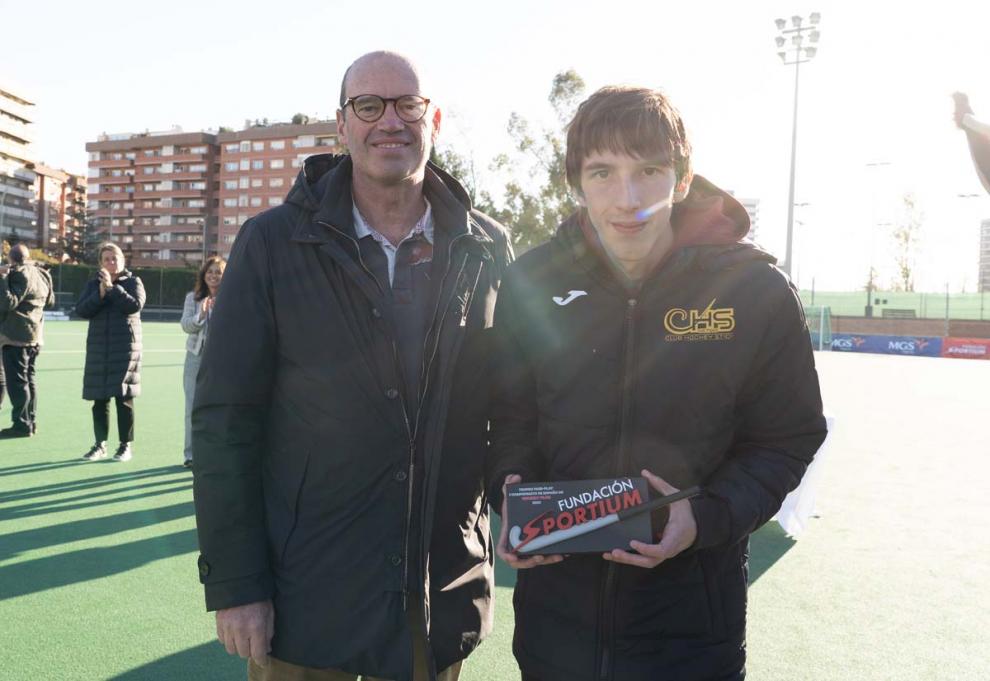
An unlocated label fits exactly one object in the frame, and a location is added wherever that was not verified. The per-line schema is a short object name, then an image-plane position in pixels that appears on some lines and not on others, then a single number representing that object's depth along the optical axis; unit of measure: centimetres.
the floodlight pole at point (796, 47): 2550
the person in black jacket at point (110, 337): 722
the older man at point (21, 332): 843
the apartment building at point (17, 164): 10112
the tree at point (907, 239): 4878
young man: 175
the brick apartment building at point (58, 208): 8938
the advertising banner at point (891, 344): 3528
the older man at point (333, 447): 195
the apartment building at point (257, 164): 9762
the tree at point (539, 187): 3678
